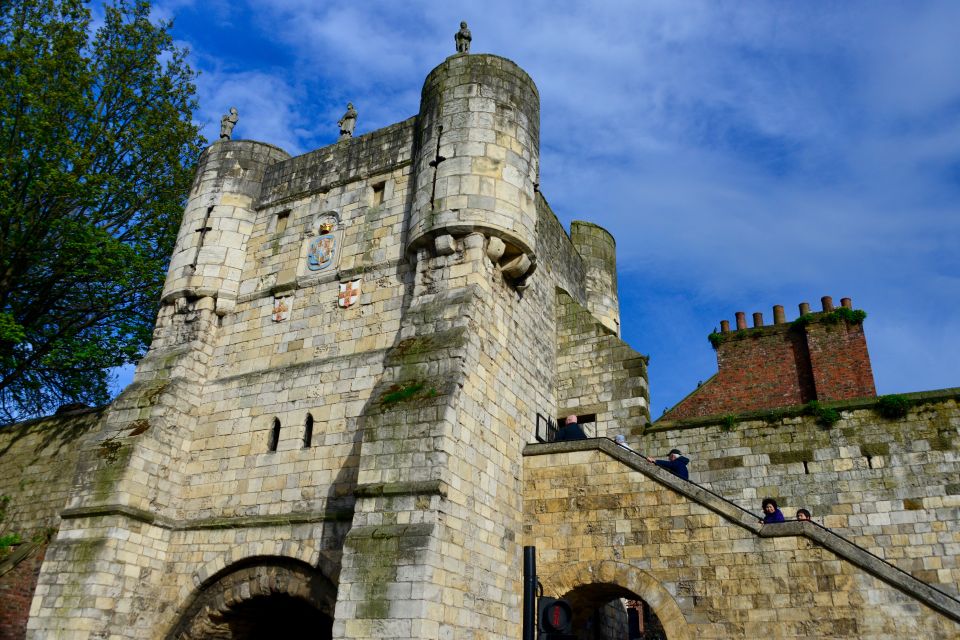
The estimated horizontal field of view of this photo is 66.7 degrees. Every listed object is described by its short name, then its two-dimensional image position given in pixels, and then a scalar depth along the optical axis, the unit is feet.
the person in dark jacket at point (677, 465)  37.09
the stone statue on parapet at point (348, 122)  50.80
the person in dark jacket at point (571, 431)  39.83
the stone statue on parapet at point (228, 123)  51.49
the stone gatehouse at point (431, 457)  29.71
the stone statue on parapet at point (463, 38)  44.80
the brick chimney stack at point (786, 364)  62.59
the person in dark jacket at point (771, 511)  32.37
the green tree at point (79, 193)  55.72
